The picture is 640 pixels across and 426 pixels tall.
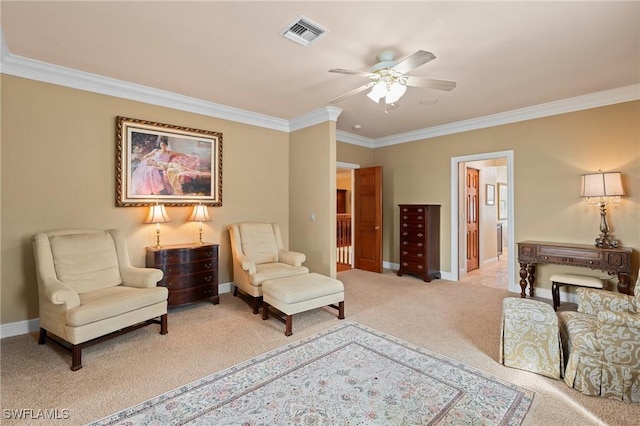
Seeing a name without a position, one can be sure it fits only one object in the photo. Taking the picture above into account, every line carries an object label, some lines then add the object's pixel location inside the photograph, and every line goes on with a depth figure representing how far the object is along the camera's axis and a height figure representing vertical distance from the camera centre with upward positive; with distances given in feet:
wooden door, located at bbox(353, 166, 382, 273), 19.44 -0.59
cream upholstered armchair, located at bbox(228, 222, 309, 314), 12.29 -2.19
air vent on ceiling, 7.96 +4.85
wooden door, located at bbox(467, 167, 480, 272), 20.18 -0.71
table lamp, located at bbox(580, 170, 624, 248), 12.03 +0.65
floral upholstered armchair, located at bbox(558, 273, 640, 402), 6.54 -3.28
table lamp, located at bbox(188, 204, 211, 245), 13.42 -0.16
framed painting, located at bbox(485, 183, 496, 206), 23.48 +1.04
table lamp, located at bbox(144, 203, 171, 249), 12.18 -0.17
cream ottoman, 10.28 -3.00
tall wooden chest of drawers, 17.57 -1.86
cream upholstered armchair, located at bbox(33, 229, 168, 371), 8.23 -2.48
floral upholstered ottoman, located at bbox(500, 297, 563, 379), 7.62 -3.39
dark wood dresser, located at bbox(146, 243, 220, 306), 12.08 -2.43
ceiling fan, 8.87 +3.81
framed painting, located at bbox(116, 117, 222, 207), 12.15 +2.00
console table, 11.47 -2.05
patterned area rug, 6.21 -4.22
